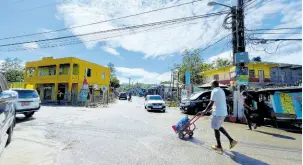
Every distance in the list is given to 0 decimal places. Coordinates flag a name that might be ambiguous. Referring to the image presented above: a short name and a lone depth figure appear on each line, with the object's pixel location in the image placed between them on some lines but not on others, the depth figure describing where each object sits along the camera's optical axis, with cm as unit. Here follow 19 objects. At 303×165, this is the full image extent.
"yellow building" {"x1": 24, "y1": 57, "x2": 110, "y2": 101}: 2852
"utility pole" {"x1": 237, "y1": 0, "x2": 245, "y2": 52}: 1110
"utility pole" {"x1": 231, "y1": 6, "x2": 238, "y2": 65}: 1160
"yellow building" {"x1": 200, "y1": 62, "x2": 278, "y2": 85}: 3014
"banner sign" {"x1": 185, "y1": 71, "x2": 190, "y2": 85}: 2188
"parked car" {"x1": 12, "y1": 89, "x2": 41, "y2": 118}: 972
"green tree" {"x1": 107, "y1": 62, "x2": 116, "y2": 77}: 6966
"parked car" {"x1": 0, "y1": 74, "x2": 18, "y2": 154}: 331
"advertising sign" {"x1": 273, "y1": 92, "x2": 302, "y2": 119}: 819
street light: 1168
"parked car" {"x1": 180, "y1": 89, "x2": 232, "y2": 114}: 1464
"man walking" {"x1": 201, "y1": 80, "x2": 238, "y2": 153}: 493
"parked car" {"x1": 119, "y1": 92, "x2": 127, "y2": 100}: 4547
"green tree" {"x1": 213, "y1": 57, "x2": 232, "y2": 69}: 4597
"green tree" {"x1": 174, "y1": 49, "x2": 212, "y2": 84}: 3904
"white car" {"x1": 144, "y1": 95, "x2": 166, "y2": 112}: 1675
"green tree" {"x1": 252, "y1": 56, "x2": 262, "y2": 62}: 2891
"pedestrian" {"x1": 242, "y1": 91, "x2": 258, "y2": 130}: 827
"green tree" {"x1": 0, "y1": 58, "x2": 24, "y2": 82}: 5297
